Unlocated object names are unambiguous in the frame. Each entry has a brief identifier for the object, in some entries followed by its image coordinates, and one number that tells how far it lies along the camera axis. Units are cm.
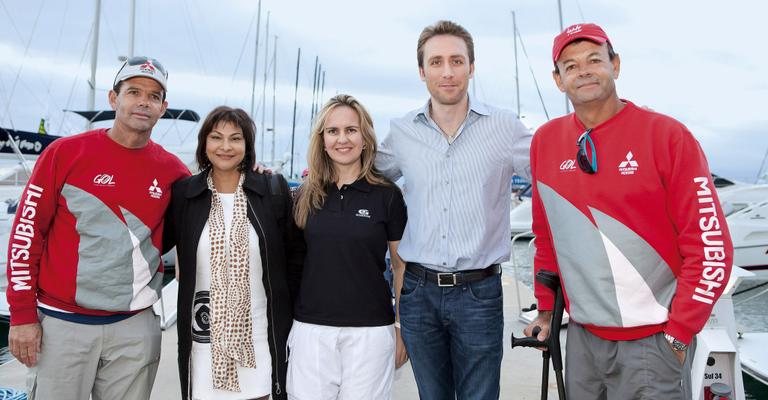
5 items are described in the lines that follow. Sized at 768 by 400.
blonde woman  277
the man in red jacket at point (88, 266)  274
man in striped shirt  286
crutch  255
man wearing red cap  214
